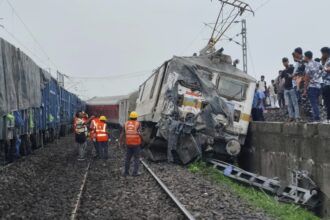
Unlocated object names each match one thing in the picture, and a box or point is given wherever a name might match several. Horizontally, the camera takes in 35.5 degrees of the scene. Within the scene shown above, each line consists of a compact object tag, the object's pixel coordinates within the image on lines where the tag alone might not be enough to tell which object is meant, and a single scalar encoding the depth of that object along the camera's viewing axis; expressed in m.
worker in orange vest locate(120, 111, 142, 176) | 13.08
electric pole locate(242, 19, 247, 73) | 34.00
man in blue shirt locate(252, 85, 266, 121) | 16.75
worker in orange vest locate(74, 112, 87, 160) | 17.25
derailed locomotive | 14.80
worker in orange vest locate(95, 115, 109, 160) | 16.86
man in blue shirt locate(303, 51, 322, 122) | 10.77
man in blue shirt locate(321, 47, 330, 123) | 10.18
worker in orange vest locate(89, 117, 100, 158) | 17.05
